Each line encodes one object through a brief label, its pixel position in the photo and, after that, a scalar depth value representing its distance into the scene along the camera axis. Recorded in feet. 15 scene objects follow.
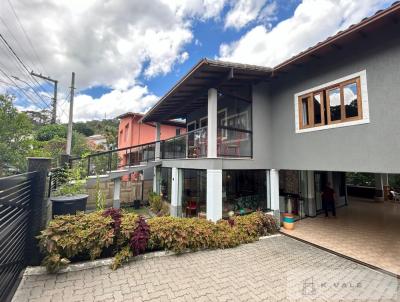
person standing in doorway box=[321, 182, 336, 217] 31.99
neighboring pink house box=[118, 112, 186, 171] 65.67
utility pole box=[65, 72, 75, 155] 40.68
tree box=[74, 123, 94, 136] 160.50
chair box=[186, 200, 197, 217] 31.73
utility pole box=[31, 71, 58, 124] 59.54
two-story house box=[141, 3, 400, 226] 16.48
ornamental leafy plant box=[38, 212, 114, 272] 13.94
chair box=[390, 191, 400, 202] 48.64
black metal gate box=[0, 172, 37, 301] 9.62
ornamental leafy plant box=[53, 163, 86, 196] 19.75
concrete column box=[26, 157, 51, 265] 14.08
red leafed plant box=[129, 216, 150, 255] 16.55
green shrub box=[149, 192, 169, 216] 37.18
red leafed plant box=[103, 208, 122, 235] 16.40
